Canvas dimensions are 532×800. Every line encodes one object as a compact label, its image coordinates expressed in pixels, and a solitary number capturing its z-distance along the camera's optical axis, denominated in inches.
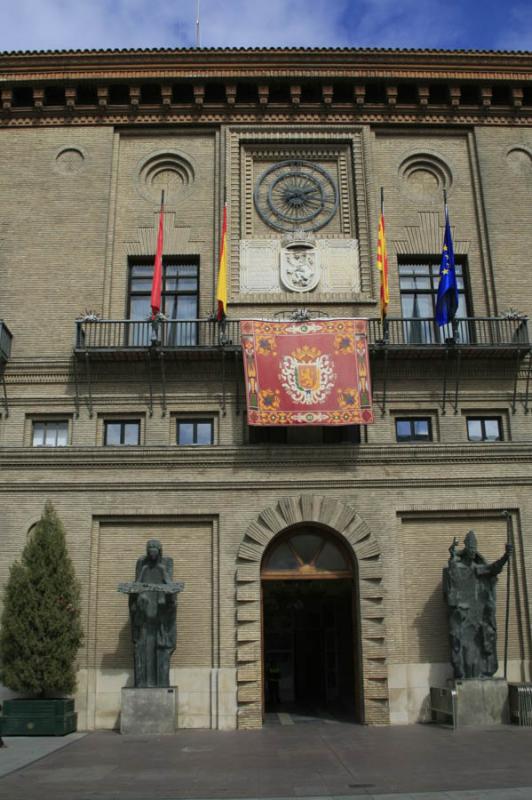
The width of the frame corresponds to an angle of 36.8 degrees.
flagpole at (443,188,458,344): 782.5
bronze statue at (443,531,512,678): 695.7
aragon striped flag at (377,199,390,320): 782.5
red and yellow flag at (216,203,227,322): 778.2
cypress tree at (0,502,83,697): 679.1
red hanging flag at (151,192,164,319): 773.3
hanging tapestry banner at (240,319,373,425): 768.9
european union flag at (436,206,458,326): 781.9
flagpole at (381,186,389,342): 785.6
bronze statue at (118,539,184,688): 685.3
